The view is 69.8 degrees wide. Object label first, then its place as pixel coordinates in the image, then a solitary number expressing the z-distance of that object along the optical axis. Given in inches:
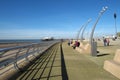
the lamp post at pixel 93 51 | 299.8
